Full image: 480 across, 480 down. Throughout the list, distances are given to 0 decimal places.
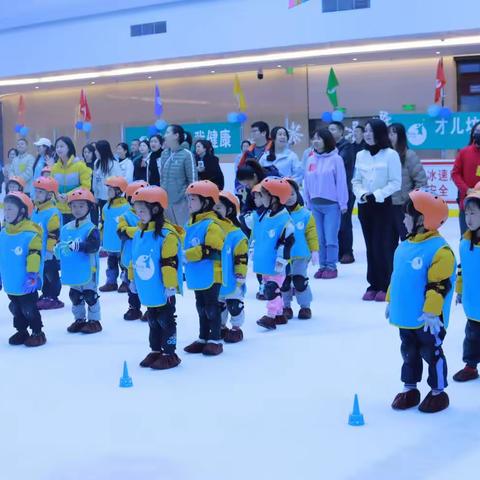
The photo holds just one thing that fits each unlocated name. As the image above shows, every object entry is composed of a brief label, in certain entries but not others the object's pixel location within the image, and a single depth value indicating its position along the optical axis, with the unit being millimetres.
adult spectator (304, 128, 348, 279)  8594
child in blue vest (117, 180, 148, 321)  6793
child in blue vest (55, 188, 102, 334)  6387
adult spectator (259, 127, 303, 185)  8680
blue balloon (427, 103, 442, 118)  15078
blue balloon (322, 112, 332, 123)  17188
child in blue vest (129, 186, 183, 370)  5266
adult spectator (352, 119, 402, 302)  7328
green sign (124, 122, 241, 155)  17375
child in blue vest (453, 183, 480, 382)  4859
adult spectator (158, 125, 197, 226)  8281
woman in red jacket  7820
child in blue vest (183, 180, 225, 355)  5594
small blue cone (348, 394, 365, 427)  4160
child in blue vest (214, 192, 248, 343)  5961
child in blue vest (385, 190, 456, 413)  4254
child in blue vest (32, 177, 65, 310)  6926
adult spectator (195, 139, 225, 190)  8836
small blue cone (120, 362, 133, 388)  4922
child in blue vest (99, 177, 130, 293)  7727
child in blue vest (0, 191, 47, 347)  6012
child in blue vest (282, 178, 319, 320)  6742
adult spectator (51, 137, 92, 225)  8586
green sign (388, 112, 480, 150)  14852
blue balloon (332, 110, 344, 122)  17016
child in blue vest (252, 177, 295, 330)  6352
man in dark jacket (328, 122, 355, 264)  9742
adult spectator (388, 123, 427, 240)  7734
